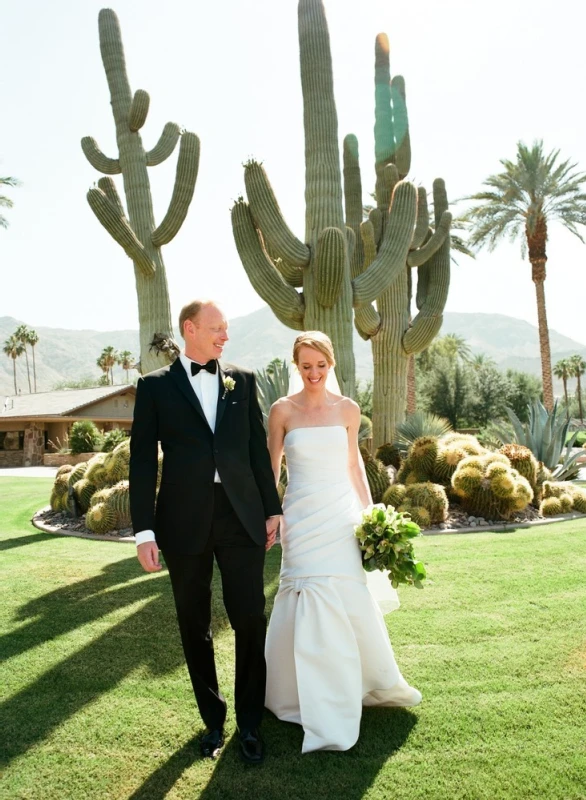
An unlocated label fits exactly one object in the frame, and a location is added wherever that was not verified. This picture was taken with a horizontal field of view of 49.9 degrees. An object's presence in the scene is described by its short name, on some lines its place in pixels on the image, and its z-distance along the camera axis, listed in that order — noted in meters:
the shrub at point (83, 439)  25.62
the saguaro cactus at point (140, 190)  14.03
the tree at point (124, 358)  69.88
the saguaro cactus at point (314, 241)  10.79
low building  33.41
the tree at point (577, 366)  74.31
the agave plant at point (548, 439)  11.63
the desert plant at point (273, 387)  10.52
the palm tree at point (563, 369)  74.76
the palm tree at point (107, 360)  67.81
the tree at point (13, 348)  74.12
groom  3.03
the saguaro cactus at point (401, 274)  15.47
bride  3.18
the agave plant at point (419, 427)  12.99
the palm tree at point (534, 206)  25.39
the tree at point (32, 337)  71.38
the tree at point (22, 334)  72.67
